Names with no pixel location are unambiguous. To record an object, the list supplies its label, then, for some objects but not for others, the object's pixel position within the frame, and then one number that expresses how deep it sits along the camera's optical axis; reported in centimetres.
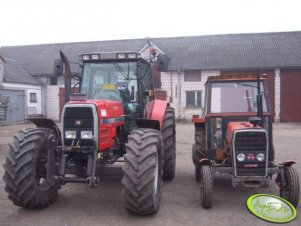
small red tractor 411
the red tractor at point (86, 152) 367
